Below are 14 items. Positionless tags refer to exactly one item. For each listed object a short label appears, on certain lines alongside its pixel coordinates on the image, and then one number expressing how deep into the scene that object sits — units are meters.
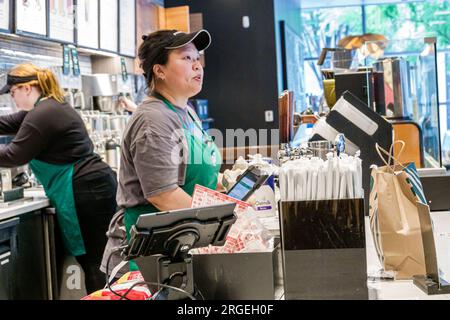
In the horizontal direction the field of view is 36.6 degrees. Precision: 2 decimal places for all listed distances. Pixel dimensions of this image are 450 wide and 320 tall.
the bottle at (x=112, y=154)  5.07
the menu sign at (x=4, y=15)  4.08
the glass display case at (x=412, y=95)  3.46
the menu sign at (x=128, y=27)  6.12
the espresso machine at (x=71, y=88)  4.89
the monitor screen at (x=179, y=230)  1.37
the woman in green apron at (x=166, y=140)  2.14
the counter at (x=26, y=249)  3.57
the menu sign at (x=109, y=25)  5.66
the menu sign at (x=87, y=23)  5.21
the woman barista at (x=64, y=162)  3.80
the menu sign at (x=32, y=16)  4.27
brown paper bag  1.76
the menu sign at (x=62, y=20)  4.77
